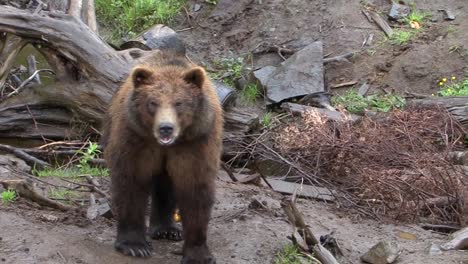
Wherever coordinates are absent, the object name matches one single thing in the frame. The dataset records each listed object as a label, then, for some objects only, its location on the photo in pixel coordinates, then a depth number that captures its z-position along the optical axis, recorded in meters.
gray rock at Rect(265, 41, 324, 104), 20.05
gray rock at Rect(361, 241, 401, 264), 11.82
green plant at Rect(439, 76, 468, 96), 19.33
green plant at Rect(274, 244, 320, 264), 11.60
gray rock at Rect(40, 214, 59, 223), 12.23
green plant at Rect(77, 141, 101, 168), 14.70
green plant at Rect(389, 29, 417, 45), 21.83
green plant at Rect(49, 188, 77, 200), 13.40
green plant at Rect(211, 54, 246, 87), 21.81
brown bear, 10.42
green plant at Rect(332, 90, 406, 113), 19.55
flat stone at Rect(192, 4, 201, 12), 25.17
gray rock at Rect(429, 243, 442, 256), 12.26
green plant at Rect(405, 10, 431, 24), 22.56
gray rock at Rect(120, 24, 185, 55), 19.42
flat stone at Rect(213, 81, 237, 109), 16.69
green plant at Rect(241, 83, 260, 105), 20.77
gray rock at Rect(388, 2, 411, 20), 22.86
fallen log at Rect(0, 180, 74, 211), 12.72
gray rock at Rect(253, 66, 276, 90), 20.92
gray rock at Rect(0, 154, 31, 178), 13.99
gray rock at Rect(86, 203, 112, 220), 12.72
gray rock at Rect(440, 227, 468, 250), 12.33
